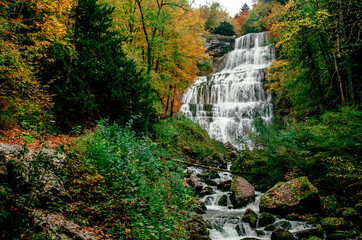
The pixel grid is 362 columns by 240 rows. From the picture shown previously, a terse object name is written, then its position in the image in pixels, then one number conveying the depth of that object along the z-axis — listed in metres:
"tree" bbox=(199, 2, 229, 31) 49.56
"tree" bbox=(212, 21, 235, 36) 47.16
